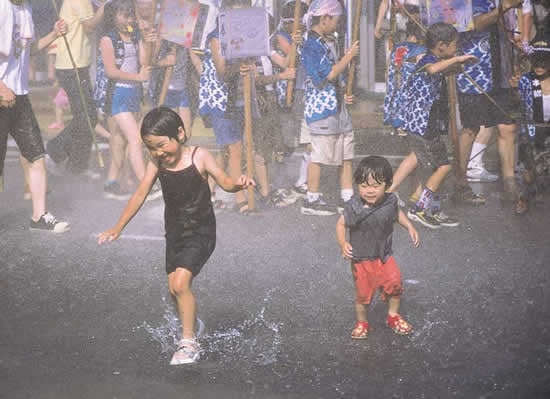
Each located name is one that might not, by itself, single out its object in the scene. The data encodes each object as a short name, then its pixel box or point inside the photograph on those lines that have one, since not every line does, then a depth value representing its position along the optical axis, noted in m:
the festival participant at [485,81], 15.08
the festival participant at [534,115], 14.65
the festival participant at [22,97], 13.37
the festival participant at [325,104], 14.20
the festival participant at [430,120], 13.73
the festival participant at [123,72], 15.45
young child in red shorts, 9.30
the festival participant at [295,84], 15.70
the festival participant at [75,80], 17.87
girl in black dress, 8.95
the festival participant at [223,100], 14.76
